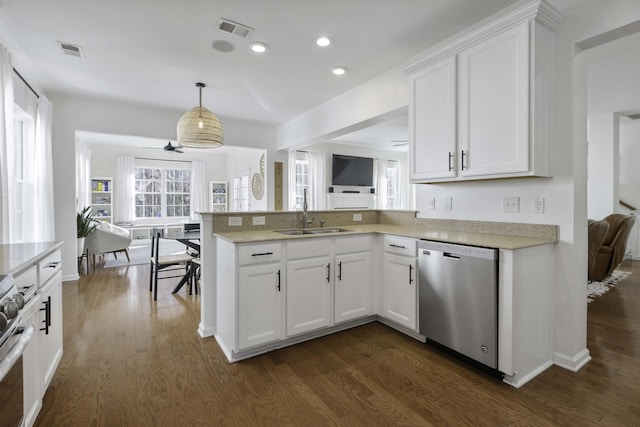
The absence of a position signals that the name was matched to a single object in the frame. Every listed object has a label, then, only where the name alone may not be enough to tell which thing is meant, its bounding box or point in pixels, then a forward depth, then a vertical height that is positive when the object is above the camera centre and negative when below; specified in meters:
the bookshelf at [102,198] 7.96 +0.33
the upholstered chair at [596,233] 3.80 -0.29
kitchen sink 2.97 -0.20
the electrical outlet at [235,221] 2.75 -0.09
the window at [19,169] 3.46 +0.48
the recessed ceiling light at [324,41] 2.87 +1.58
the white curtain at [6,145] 2.48 +0.54
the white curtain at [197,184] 9.24 +0.79
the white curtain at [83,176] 6.25 +0.76
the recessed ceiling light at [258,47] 2.97 +1.59
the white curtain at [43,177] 3.71 +0.42
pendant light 3.45 +0.92
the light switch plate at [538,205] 2.25 +0.04
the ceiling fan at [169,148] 6.11 +1.23
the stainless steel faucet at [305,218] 3.11 -0.07
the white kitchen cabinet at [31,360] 1.40 -0.71
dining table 3.69 -0.37
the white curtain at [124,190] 8.21 +0.56
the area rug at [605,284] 3.71 -0.96
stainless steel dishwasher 1.98 -0.61
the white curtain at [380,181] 8.07 +0.77
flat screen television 7.36 +0.97
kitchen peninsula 1.98 -0.54
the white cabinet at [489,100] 2.02 +0.80
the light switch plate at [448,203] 2.89 +0.07
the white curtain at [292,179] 6.70 +0.68
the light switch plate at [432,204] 3.06 +0.06
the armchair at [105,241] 5.29 -0.54
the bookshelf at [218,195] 9.61 +0.49
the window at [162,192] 8.70 +0.53
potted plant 4.91 -0.30
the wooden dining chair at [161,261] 3.68 -0.62
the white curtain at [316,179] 7.12 +0.72
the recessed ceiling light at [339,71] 3.52 +1.60
